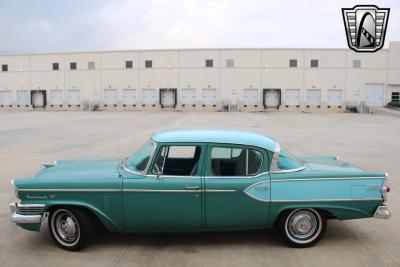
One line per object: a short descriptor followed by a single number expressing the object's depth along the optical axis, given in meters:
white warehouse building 50.12
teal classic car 4.94
